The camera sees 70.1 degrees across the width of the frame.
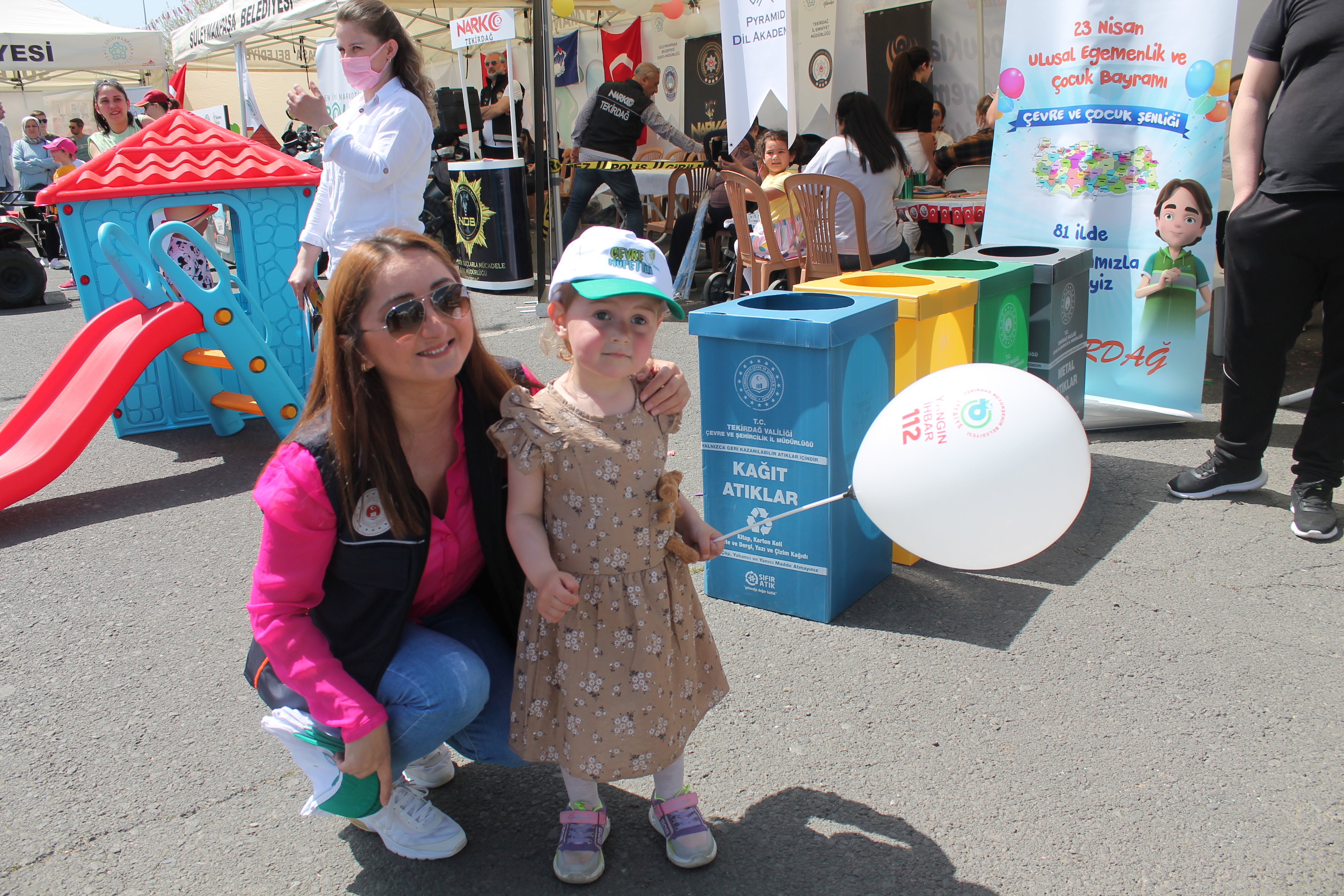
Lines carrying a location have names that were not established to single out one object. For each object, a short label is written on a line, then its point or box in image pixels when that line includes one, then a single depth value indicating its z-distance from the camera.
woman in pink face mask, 3.56
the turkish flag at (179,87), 10.33
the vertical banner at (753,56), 5.67
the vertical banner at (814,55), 10.58
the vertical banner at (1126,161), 4.14
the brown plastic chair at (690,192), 8.79
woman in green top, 7.17
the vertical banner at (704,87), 12.56
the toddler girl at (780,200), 6.54
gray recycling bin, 3.85
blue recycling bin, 2.73
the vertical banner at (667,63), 13.13
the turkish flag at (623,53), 13.43
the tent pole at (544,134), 7.18
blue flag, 14.53
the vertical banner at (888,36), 9.56
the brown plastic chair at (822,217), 5.81
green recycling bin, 3.43
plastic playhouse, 4.25
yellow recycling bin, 3.07
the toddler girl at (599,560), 1.78
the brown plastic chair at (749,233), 6.27
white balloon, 1.91
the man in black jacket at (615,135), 8.28
